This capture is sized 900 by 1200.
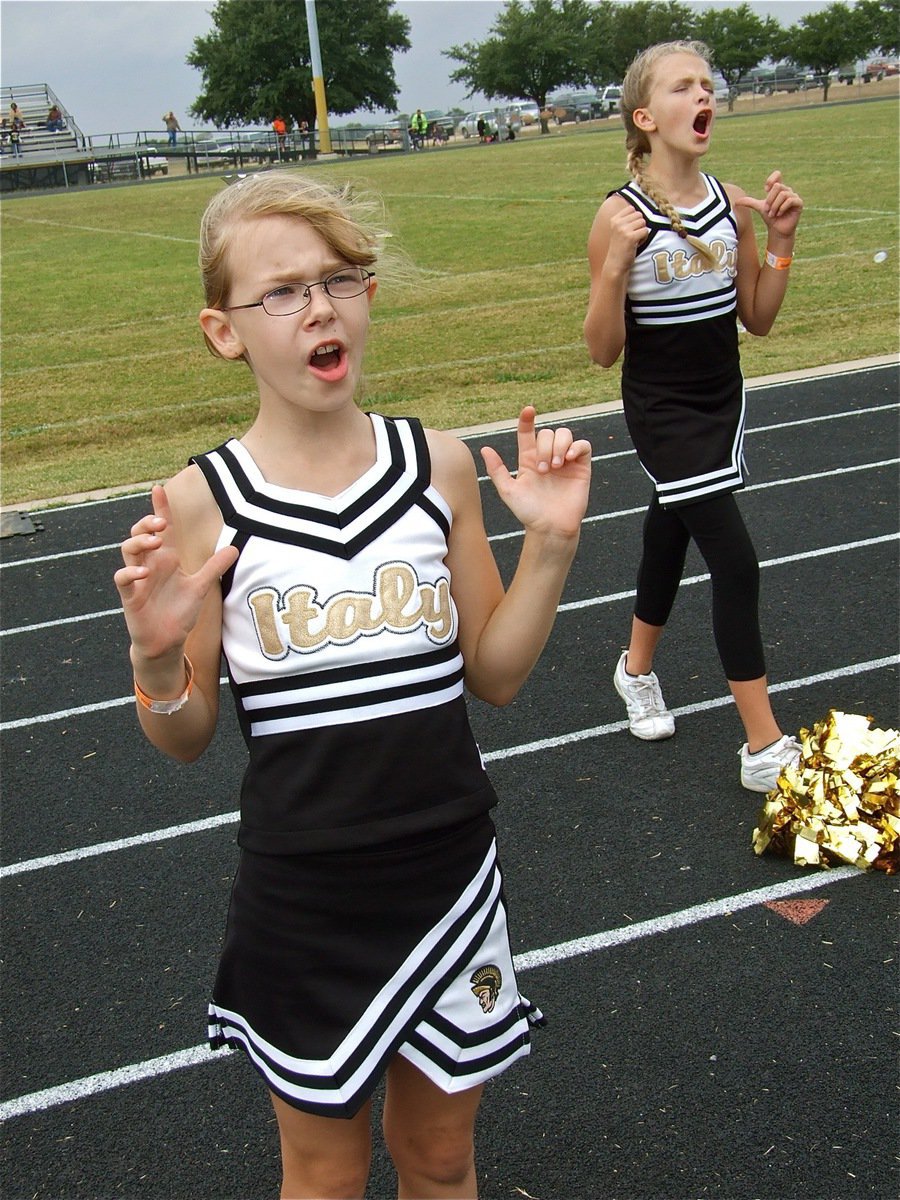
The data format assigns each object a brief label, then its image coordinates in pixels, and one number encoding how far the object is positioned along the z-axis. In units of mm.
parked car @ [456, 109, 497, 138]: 59806
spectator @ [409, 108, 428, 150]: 58844
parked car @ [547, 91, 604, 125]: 69625
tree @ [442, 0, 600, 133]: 81688
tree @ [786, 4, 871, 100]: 75875
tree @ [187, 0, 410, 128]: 78250
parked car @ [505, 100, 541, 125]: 60125
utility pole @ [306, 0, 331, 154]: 52225
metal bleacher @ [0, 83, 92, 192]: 50312
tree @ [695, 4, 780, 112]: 78938
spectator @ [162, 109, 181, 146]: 60362
